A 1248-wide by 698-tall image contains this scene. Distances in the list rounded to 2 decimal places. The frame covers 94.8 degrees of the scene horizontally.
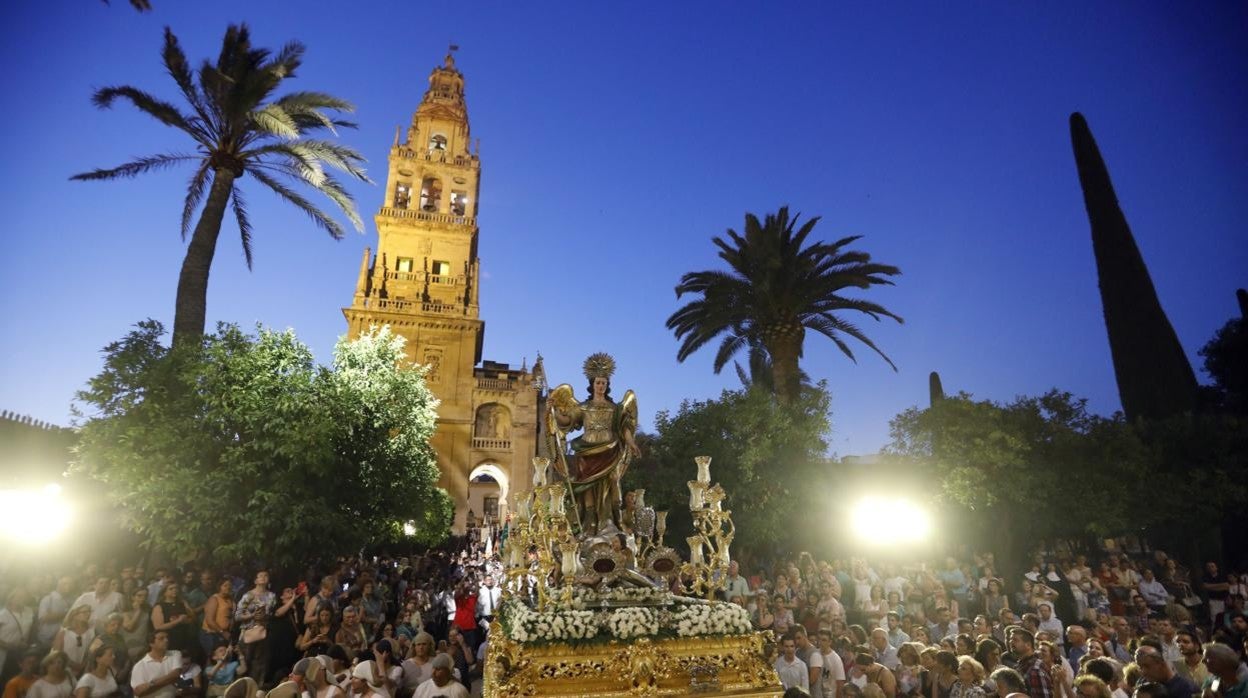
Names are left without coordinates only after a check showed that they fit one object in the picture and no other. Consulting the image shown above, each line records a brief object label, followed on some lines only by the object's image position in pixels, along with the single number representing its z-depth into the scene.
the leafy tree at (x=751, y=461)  19.16
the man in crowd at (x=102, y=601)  8.10
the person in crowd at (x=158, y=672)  6.31
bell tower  34.34
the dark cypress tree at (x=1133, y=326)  22.41
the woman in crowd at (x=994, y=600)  10.47
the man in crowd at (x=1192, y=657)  6.07
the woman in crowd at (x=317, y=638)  7.91
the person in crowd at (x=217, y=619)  8.50
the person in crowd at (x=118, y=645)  7.44
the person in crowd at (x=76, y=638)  6.82
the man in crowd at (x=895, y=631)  8.60
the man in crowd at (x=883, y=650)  7.68
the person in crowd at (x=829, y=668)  7.07
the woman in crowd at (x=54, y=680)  5.81
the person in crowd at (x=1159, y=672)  4.71
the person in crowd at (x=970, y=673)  5.41
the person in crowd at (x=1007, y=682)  4.92
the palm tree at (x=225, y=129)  15.01
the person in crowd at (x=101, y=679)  6.13
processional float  5.56
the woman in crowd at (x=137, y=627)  7.86
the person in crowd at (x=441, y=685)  6.25
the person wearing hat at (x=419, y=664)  7.14
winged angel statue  7.62
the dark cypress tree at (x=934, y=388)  34.56
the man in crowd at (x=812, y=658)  7.16
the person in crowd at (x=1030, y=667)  5.54
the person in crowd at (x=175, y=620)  7.66
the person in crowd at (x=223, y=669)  6.96
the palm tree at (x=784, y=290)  19.84
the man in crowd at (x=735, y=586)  10.66
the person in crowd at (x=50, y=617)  7.78
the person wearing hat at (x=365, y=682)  6.03
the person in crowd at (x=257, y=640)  7.46
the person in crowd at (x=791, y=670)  6.95
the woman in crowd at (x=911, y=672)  6.76
